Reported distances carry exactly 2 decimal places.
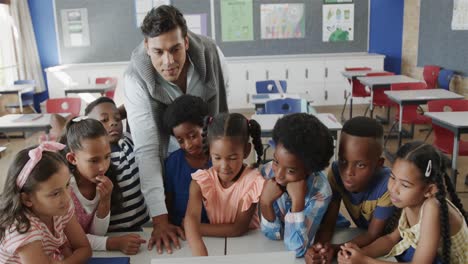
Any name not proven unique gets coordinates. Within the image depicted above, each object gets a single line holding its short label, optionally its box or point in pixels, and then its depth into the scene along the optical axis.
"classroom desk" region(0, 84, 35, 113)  5.82
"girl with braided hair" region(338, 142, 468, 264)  1.13
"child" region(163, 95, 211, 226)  1.53
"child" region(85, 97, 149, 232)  1.52
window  6.45
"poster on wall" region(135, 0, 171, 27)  7.07
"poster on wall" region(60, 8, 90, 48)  7.04
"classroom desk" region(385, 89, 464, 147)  4.18
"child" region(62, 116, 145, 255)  1.32
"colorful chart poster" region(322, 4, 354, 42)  7.14
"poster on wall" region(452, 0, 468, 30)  5.34
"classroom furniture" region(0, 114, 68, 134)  3.89
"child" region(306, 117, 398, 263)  1.31
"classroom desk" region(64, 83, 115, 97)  5.89
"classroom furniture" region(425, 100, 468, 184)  3.13
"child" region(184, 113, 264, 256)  1.34
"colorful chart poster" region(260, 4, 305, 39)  7.10
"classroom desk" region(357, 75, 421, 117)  5.24
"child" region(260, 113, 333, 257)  1.22
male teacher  1.39
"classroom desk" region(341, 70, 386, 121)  6.01
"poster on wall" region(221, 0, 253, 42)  7.05
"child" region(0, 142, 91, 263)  1.07
